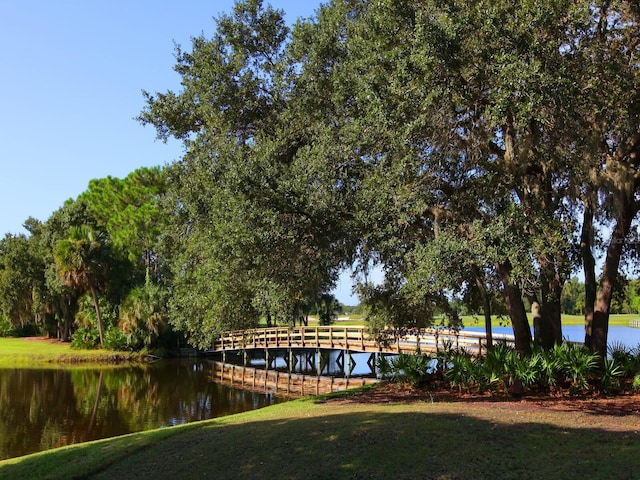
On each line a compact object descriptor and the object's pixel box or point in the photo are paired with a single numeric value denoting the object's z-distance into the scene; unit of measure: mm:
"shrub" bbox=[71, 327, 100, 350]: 39719
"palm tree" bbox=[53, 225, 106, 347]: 38188
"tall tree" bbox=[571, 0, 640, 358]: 11055
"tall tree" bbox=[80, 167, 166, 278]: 44500
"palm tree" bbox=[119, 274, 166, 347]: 37547
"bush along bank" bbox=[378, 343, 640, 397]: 12508
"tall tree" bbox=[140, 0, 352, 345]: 12539
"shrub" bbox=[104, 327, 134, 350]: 38281
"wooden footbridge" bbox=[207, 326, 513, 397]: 22478
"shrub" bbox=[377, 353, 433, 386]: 14812
